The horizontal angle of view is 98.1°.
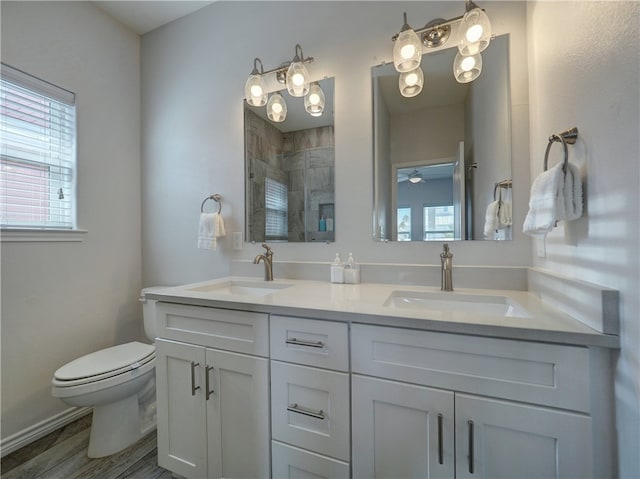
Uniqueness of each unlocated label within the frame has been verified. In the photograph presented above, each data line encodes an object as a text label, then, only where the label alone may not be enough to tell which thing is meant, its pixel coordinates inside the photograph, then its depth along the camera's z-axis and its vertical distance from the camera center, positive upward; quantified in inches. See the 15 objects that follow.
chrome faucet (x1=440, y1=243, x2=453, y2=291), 48.4 -5.6
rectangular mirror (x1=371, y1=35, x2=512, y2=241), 50.1 +16.5
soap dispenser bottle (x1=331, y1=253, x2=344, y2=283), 56.7 -6.5
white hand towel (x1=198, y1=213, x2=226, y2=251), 68.6 +2.6
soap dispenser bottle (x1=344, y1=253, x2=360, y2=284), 56.2 -6.9
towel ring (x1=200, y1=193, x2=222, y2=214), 72.3 +11.0
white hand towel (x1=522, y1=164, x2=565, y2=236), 31.2 +4.2
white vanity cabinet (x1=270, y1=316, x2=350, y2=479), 36.3 -21.6
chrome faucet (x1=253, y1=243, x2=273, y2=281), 62.6 -5.6
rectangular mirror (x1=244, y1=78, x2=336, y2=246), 62.1 +15.5
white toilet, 52.3 -29.1
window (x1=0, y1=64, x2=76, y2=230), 58.9 +20.5
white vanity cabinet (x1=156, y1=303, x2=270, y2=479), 41.3 -24.3
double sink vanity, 27.9 -18.1
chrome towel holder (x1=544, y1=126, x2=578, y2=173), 31.8 +11.8
